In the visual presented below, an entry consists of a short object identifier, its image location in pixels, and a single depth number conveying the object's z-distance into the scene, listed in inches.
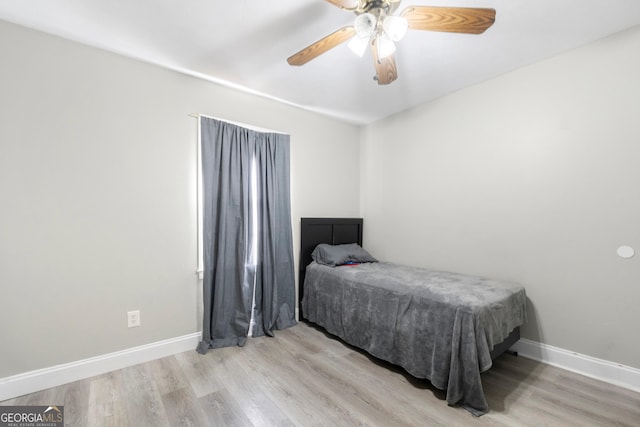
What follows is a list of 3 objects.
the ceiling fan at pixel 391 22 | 53.3
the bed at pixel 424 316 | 69.1
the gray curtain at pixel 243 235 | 100.7
